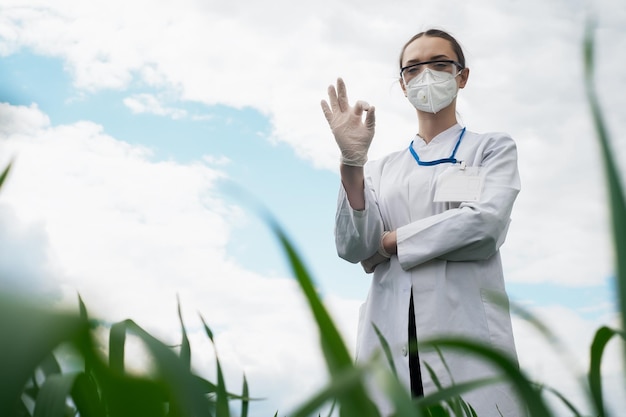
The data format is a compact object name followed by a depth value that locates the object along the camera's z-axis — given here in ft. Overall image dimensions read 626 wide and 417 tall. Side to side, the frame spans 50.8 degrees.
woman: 7.29
